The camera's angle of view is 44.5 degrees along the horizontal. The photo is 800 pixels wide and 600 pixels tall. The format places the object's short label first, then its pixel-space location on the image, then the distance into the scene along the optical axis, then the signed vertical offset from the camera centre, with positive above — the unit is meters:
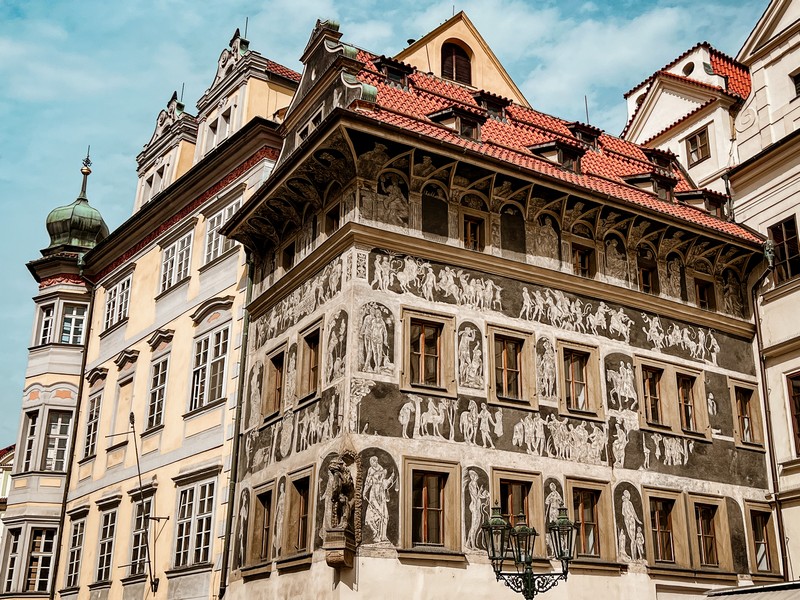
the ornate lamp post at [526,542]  13.05 +1.58
